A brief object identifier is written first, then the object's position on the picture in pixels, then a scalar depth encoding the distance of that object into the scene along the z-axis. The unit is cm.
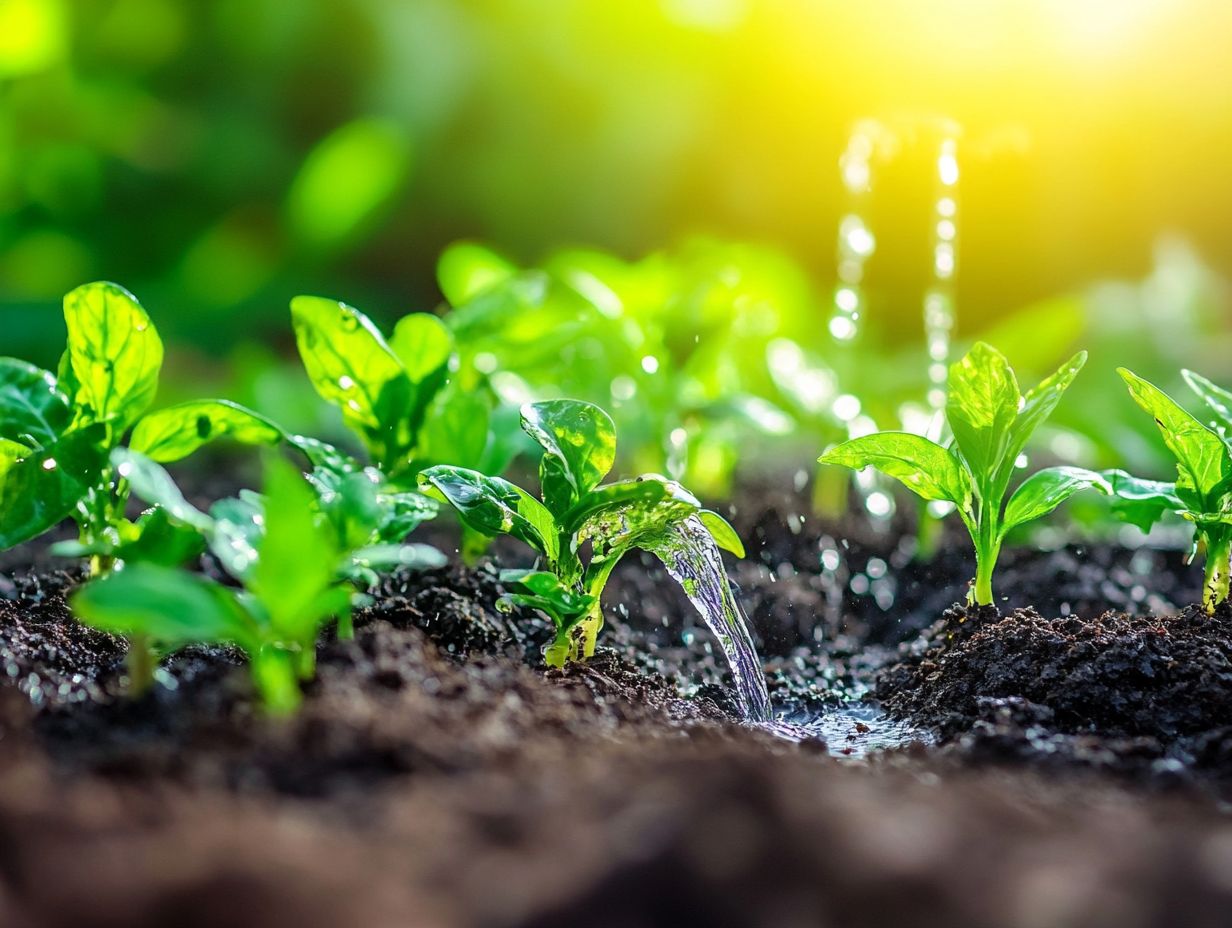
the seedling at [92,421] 46
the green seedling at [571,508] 46
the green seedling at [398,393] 50
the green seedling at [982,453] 49
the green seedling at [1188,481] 49
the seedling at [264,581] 38
